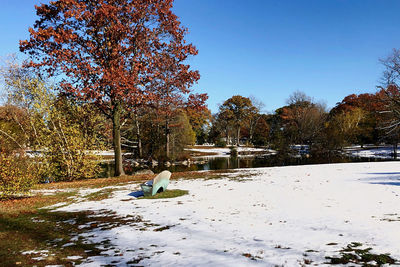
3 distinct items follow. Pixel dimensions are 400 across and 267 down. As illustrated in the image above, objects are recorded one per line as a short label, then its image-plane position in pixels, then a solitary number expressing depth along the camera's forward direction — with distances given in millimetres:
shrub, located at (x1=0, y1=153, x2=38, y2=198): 9733
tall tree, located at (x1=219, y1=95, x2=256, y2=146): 77562
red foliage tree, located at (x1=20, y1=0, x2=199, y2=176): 13766
